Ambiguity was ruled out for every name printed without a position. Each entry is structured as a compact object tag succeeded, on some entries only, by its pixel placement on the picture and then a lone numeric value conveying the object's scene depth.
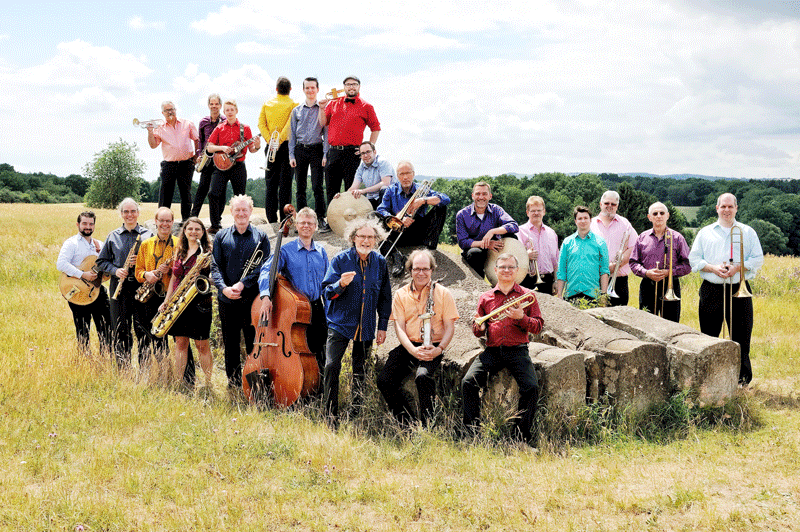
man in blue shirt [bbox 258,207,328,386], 6.21
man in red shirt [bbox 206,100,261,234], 9.89
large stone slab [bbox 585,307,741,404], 6.43
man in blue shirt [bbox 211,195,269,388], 6.43
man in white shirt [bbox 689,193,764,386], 7.30
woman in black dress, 6.51
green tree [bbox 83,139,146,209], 63.44
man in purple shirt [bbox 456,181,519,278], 7.86
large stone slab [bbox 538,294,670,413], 6.29
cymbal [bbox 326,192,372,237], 9.08
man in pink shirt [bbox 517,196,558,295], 8.00
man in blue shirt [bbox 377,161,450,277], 7.85
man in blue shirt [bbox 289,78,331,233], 9.48
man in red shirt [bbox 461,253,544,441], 5.65
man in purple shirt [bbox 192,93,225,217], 10.21
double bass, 5.95
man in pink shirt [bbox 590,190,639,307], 7.91
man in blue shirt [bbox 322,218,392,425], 5.94
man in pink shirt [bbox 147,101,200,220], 10.13
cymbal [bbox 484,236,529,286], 7.86
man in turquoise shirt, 7.49
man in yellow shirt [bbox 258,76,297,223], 9.88
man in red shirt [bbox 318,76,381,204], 9.30
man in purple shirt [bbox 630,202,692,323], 7.59
